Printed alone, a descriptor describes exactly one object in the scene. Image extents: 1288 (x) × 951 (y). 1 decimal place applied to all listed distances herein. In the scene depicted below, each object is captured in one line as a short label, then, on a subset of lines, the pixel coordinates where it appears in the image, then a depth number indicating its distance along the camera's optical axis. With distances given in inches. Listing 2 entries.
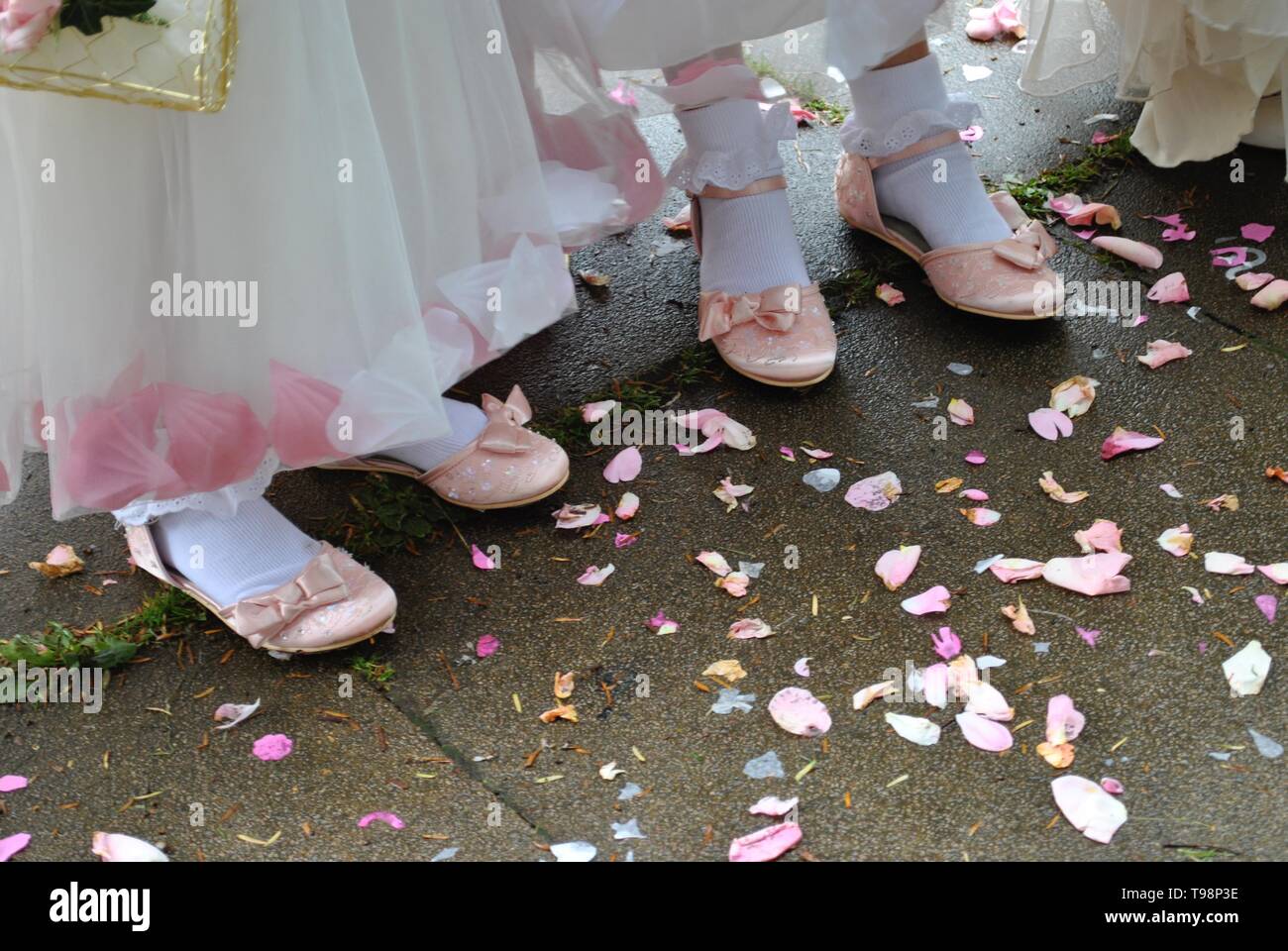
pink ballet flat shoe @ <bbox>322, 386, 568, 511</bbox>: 66.6
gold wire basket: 47.0
